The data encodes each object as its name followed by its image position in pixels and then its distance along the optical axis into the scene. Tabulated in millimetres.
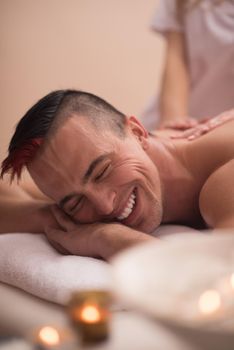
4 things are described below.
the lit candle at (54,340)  493
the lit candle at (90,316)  486
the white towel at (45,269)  955
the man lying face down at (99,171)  1161
